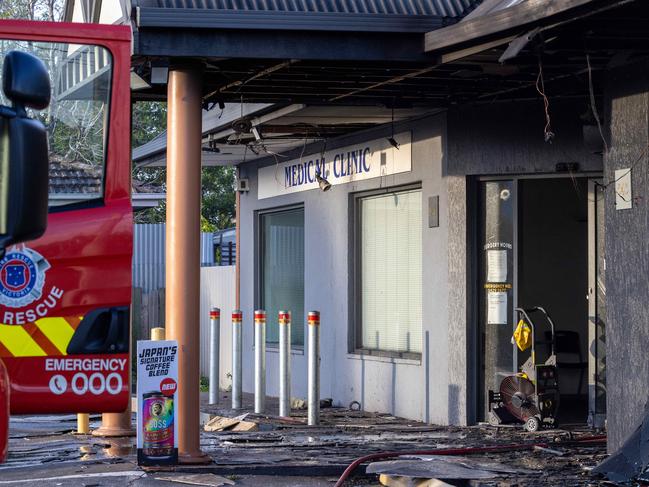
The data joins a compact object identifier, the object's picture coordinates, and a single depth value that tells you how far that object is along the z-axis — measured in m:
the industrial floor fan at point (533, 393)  12.59
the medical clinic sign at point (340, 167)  14.87
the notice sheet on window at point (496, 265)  13.58
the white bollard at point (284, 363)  14.36
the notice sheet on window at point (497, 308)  13.59
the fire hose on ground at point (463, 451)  9.88
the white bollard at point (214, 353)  16.52
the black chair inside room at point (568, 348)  17.02
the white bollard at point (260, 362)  14.94
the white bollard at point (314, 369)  13.77
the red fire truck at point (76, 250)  5.27
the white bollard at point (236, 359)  15.75
